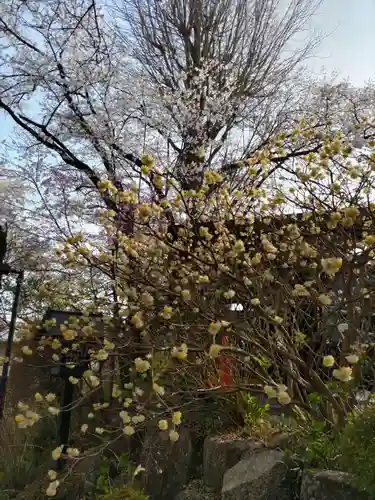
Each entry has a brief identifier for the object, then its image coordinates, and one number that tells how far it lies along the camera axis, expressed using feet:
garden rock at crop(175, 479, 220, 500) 10.78
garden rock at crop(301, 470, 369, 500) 6.45
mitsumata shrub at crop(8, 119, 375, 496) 9.06
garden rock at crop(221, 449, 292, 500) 8.55
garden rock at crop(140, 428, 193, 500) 12.11
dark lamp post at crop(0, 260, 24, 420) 17.10
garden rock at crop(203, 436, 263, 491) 10.74
